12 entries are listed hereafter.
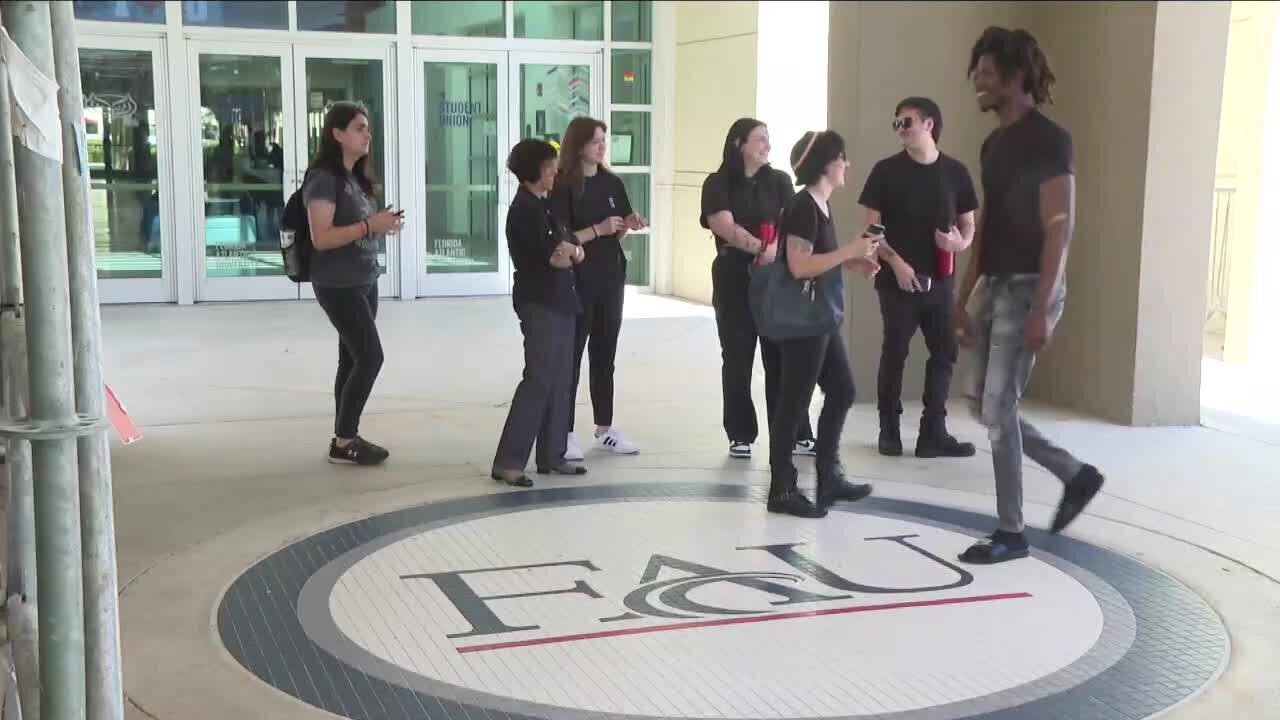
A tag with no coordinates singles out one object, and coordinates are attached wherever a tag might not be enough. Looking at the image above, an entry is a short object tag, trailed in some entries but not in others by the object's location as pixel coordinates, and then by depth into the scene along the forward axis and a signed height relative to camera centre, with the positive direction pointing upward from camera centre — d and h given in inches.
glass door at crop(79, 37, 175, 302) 503.5 -9.2
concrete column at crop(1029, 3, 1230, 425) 287.4 -8.7
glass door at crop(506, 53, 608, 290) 560.1 +23.2
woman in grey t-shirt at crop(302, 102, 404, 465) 233.1 -15.7
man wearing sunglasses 252.7 -18.6
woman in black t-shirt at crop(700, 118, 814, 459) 244.2 -13.5
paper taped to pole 80.6 +2.2
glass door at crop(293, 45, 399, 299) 527.8 +19.3
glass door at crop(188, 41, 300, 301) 515.8 -7.9
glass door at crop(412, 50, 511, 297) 546.6 -11.3
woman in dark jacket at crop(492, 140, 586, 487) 223.0 -25.5
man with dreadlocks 178.4 -12.4
